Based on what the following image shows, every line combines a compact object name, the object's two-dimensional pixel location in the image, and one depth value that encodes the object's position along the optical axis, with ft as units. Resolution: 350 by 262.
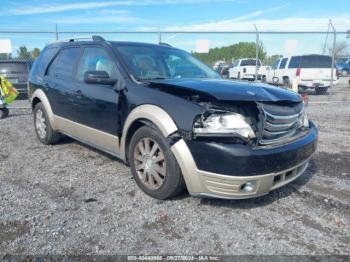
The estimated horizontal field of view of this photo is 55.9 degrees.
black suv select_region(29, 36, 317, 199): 9.96
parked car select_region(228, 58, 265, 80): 67.60
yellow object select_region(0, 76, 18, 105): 28.99
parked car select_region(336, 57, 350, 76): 113.29
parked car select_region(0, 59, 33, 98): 40.63
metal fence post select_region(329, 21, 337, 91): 39.32
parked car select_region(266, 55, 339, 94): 51.06
